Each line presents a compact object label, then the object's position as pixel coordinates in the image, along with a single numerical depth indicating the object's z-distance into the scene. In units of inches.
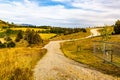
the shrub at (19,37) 1893.9
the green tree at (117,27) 1329.6
